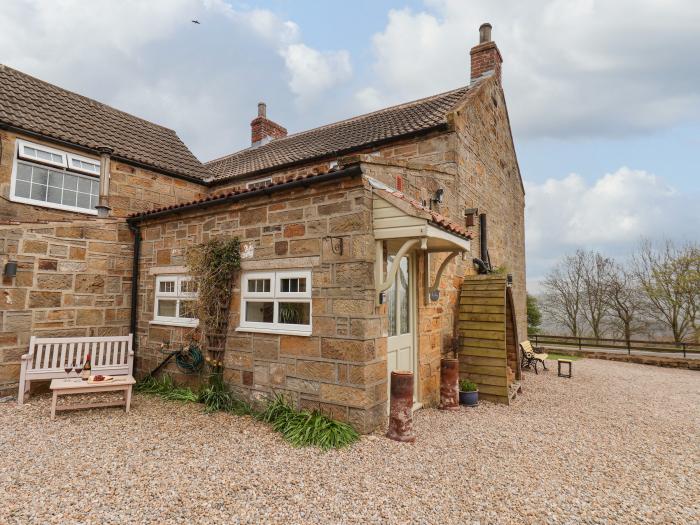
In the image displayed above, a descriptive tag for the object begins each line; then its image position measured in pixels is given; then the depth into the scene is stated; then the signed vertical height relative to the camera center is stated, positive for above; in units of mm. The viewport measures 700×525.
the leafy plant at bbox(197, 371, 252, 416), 6000 -1733
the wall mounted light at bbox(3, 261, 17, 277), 6562 +478
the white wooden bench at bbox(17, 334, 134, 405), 6438 -1168
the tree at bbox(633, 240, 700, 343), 19797 +570
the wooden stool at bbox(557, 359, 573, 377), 10717 -2124
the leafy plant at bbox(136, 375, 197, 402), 6637 -1800
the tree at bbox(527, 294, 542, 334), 21219 -989
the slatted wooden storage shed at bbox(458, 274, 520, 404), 7234 -790
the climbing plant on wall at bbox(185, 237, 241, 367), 6367 +108
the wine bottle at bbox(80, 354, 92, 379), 6042 -1249
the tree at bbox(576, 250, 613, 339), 25547 +853
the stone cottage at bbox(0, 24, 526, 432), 5141 +1115
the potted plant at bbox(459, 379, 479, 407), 6922 -1819
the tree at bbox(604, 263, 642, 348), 23406 +127
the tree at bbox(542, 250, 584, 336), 27250 +492
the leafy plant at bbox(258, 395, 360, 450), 4727 -1780
